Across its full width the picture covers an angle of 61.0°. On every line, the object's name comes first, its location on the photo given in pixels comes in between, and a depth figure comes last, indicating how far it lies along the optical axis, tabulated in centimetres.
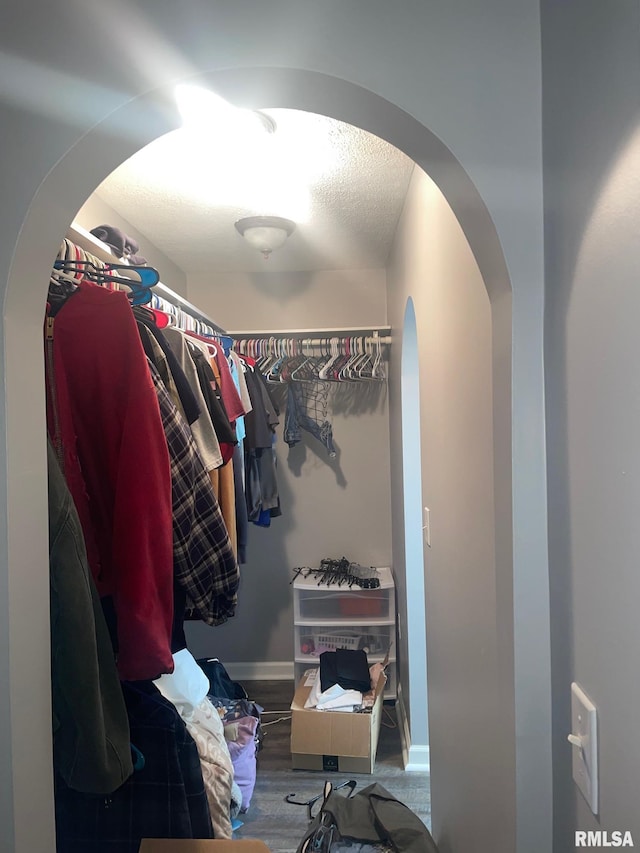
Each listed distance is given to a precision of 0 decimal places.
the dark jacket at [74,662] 97
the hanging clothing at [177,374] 148
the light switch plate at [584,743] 67
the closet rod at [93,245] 137
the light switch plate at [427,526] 188
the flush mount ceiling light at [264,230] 238
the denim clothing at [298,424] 304
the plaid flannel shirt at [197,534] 129
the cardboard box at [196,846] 138
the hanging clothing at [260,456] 258
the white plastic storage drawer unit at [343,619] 287
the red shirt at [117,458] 110
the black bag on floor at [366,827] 150
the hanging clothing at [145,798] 145
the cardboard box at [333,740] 236
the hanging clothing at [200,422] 163
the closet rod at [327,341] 295
